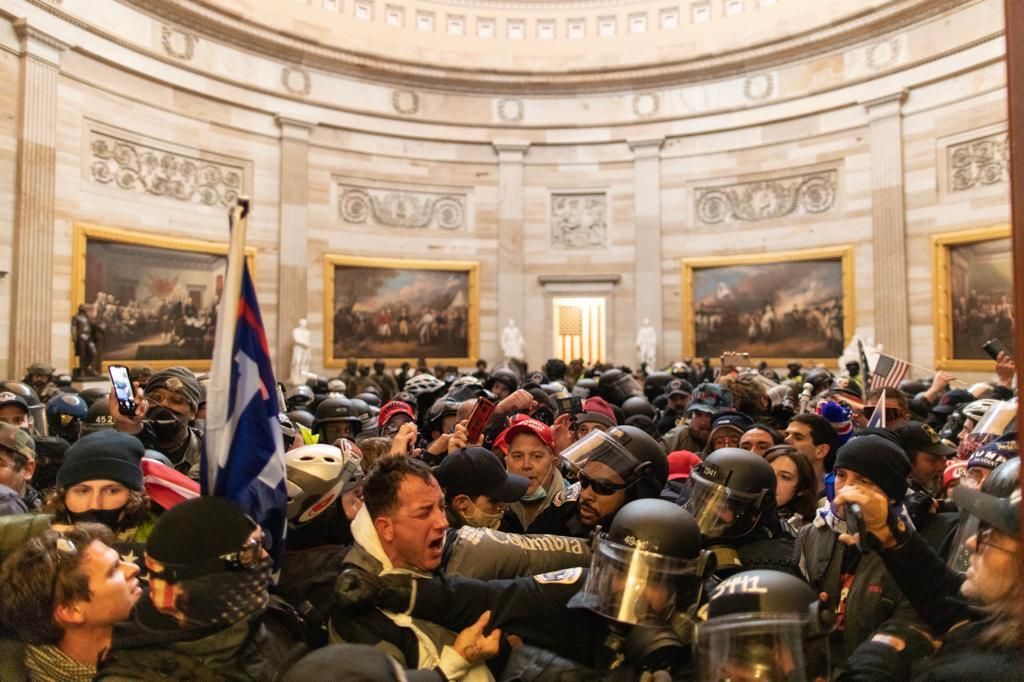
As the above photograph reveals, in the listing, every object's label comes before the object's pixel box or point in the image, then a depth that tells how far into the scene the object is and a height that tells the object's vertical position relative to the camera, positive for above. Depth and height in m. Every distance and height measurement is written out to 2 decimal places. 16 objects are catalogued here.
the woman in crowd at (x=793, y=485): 4.28 -0.68
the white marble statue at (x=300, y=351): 20.25 +0.37
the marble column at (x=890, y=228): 19.48 +3.54
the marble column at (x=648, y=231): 23.75 +4.17
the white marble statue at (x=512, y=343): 22.84 +0.66
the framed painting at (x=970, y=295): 17.39 +1.64
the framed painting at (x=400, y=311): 22.31 +1.64
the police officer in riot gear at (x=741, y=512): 3.35 -0.66
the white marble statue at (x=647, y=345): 22.77 +0.59
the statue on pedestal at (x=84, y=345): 16.22 +0.42
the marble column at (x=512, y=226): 24.27 +4.44
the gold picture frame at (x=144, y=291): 17.30 +1.70
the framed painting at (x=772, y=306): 20.80 +1.69
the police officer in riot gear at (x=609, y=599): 2.64 -0.84
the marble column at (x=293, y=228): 21.33 +3.90
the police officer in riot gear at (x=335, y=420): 7.01 -0.51
